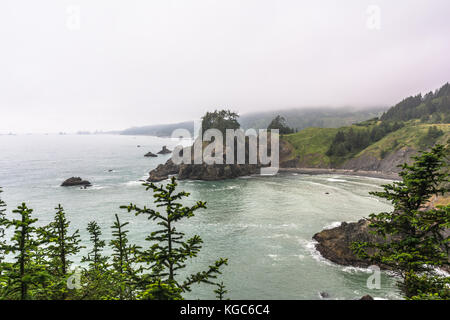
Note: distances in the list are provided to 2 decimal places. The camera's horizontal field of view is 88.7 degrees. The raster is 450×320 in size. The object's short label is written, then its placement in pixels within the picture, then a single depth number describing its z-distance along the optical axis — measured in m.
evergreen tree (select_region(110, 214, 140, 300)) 18.47
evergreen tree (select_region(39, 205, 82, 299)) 22.33
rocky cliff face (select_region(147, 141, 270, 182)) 122.31
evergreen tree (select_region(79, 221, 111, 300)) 16.87
